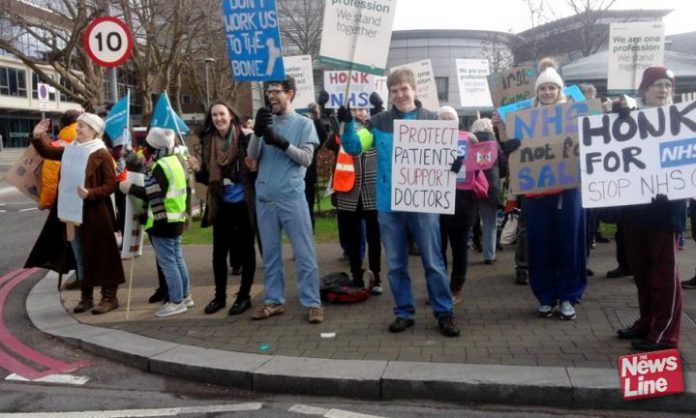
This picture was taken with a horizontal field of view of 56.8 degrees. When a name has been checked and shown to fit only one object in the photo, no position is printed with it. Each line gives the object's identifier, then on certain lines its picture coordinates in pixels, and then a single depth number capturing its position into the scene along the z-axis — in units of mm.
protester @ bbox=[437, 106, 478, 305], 5918
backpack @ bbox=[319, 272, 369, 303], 6246
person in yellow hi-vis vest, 5828
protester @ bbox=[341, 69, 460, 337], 5117
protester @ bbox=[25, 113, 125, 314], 6172
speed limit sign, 8258
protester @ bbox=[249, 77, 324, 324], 5496
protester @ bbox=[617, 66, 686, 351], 4328
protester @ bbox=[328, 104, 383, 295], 6605
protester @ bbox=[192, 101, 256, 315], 5879
